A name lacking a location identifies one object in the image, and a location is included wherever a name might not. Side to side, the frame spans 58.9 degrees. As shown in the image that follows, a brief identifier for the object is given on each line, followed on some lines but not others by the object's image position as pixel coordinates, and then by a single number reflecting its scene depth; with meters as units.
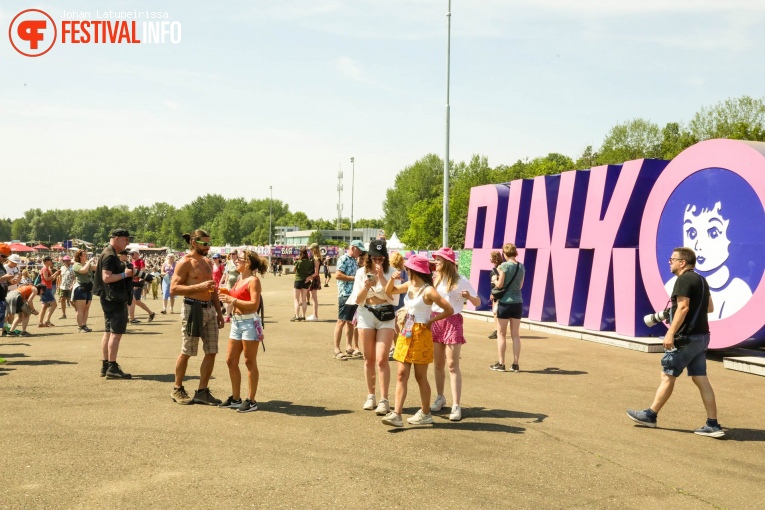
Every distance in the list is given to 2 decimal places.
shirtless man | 7.13
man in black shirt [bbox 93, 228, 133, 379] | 8.57
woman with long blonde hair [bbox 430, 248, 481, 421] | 6.77
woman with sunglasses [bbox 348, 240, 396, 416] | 6.65
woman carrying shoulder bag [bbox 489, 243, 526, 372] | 9.69
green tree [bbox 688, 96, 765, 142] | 46.47
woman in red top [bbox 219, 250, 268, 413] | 6.74
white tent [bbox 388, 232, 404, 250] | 48.28
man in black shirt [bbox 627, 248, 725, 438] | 6.37
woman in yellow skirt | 6.33
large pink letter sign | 11.10
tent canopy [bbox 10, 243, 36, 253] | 50.96
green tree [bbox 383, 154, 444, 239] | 98.69
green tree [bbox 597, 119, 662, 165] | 65.81
